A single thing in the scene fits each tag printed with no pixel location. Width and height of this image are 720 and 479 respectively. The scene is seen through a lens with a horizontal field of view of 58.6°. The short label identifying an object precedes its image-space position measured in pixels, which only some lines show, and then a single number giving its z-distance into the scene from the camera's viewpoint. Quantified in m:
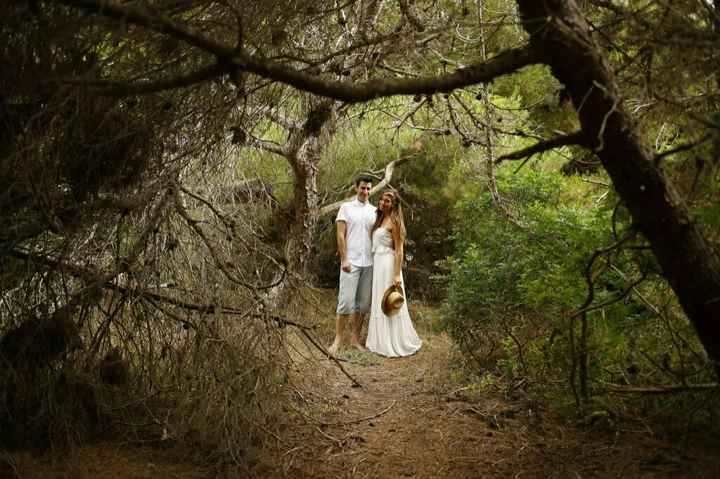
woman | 7.87
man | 8.12
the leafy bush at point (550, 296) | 3.67
